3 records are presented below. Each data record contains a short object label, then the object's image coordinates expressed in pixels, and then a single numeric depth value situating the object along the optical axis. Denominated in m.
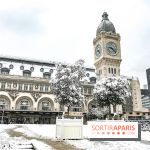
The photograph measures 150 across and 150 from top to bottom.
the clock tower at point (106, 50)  60.18
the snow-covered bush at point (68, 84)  36.92
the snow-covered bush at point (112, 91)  41.12
